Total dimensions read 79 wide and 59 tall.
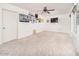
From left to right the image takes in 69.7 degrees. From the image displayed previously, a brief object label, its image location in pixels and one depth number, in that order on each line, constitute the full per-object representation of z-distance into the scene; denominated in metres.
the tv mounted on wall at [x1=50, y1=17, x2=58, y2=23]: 5.96
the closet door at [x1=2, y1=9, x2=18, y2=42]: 2.83
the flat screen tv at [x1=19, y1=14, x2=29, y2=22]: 3.67
